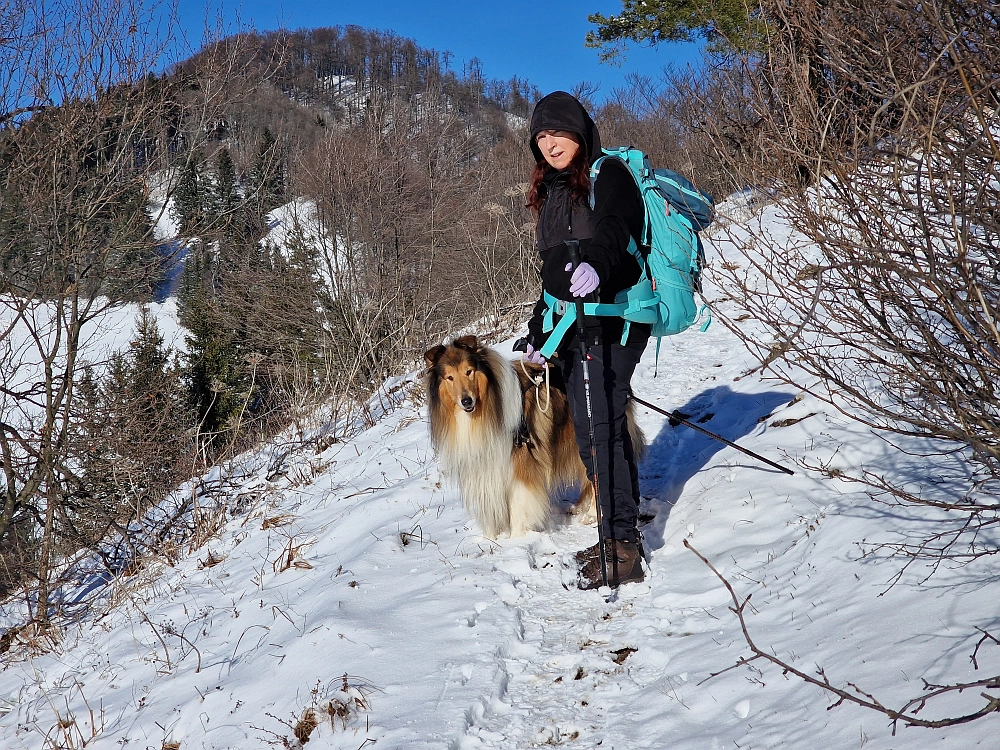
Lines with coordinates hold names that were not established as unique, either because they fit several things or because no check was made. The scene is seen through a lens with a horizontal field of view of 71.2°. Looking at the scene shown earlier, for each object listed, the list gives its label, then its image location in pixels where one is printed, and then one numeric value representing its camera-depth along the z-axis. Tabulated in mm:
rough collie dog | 4133
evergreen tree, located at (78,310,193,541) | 6832
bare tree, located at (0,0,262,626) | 6441
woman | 3035
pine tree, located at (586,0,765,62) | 14703
